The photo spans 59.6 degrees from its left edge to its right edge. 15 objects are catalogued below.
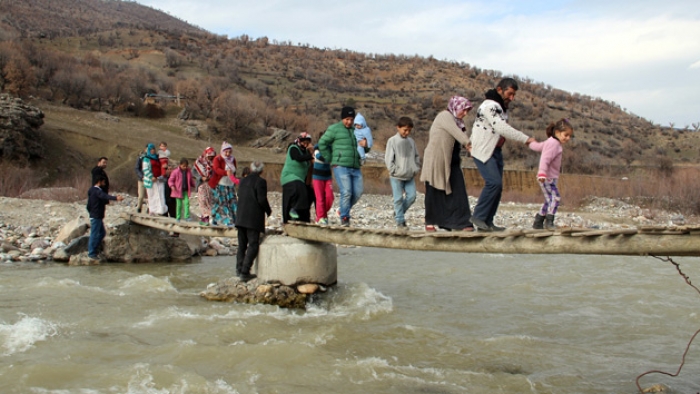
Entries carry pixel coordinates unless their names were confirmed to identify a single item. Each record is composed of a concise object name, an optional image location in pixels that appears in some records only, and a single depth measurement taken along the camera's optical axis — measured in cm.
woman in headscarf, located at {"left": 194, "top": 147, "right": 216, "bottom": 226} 1070
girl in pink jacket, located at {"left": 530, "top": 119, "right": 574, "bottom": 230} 667
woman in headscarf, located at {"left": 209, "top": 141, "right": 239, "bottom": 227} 1028
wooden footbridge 444
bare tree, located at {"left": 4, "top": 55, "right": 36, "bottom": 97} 3316
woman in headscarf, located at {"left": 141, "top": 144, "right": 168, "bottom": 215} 1207
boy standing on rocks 1141
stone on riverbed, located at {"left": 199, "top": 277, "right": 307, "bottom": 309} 848
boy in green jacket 782
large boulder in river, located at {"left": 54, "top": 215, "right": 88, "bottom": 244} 1296
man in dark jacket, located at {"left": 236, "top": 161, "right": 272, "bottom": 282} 856
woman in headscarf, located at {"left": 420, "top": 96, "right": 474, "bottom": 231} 636
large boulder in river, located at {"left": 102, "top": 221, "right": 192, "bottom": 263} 1239
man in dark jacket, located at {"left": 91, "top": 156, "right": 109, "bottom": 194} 1163
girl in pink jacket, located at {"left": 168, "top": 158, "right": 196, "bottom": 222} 1162
